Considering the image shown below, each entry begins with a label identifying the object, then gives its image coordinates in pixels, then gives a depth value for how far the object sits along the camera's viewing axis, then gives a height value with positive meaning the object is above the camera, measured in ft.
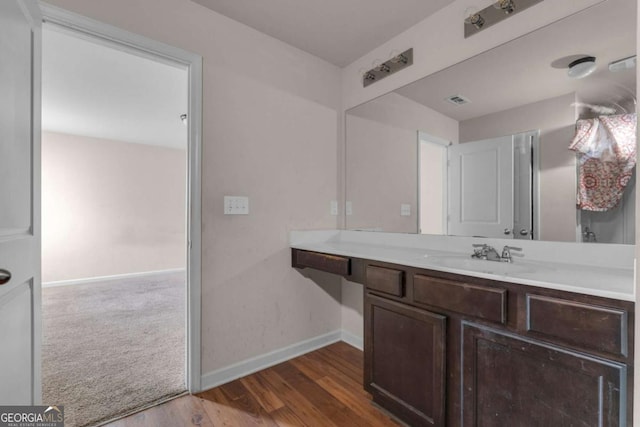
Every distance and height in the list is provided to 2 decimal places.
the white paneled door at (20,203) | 2.94 +0.13
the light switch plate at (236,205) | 6.11 +0.20
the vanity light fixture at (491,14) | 4.75 +3.46
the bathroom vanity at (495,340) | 2.83 -1.53
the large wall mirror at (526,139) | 4.10 +1.34
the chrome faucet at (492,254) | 4.81 -0.67
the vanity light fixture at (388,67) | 6.46 +3.47
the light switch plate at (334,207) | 7.97 +0.20
